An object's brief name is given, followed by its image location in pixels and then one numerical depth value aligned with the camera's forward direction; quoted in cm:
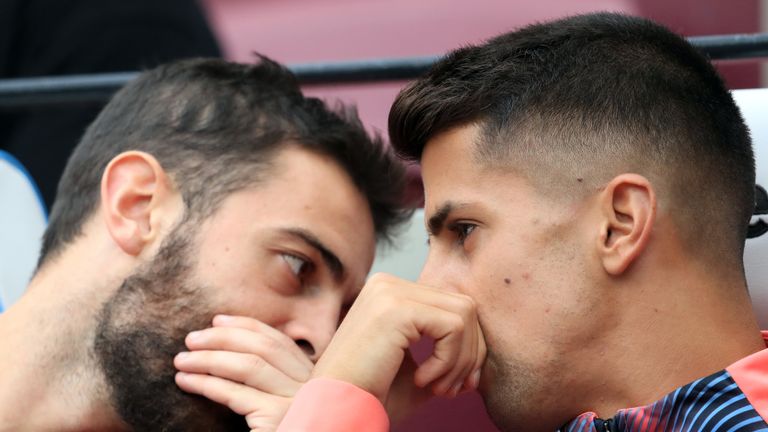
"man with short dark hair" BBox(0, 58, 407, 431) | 458
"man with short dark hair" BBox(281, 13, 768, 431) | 369
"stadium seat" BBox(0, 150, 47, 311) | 601
